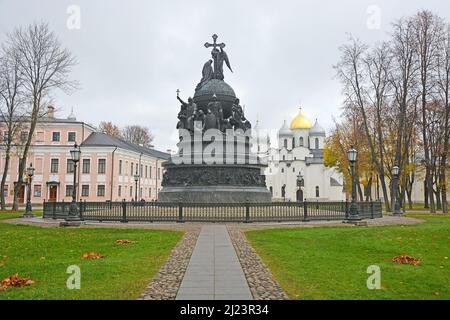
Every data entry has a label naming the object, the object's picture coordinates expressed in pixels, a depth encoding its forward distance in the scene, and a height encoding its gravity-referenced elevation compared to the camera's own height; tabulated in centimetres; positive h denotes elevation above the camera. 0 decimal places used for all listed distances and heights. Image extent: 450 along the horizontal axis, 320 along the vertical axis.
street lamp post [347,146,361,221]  2039 -34
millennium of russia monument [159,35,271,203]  2536 +274
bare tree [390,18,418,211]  3203 +944
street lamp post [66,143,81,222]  1953 -56
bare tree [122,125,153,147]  7925 +1172
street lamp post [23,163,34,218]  2609 -94
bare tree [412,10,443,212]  3200 +1149
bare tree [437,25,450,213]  3188 +861
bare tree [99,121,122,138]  7400 +1216
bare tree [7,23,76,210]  3353 +1042
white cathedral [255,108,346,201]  9144 +686
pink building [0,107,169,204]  5666 +428
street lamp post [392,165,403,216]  2839 +47
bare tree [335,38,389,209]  3375 +907
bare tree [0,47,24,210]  3347 +833
